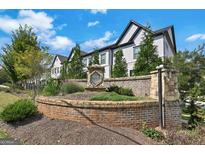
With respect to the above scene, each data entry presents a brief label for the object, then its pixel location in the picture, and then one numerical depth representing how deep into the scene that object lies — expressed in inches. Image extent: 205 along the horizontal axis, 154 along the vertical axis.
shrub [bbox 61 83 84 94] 248.2
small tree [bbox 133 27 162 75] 392.7
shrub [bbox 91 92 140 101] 161.4
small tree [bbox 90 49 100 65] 546.5
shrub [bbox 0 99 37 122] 168.4
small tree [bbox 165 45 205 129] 172.7
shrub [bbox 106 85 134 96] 218.2
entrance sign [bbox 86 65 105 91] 258.2
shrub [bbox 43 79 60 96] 242.0
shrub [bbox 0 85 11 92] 505.0
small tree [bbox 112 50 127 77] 475.3
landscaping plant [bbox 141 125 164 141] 137.0
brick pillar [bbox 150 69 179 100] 164.0
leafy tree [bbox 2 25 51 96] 414.7
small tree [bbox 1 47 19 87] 477.2
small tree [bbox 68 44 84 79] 537.6
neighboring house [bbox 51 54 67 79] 856.2
